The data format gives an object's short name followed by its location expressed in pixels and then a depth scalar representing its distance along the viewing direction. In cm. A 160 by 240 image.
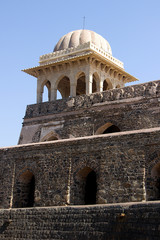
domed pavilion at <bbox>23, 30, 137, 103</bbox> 2152
